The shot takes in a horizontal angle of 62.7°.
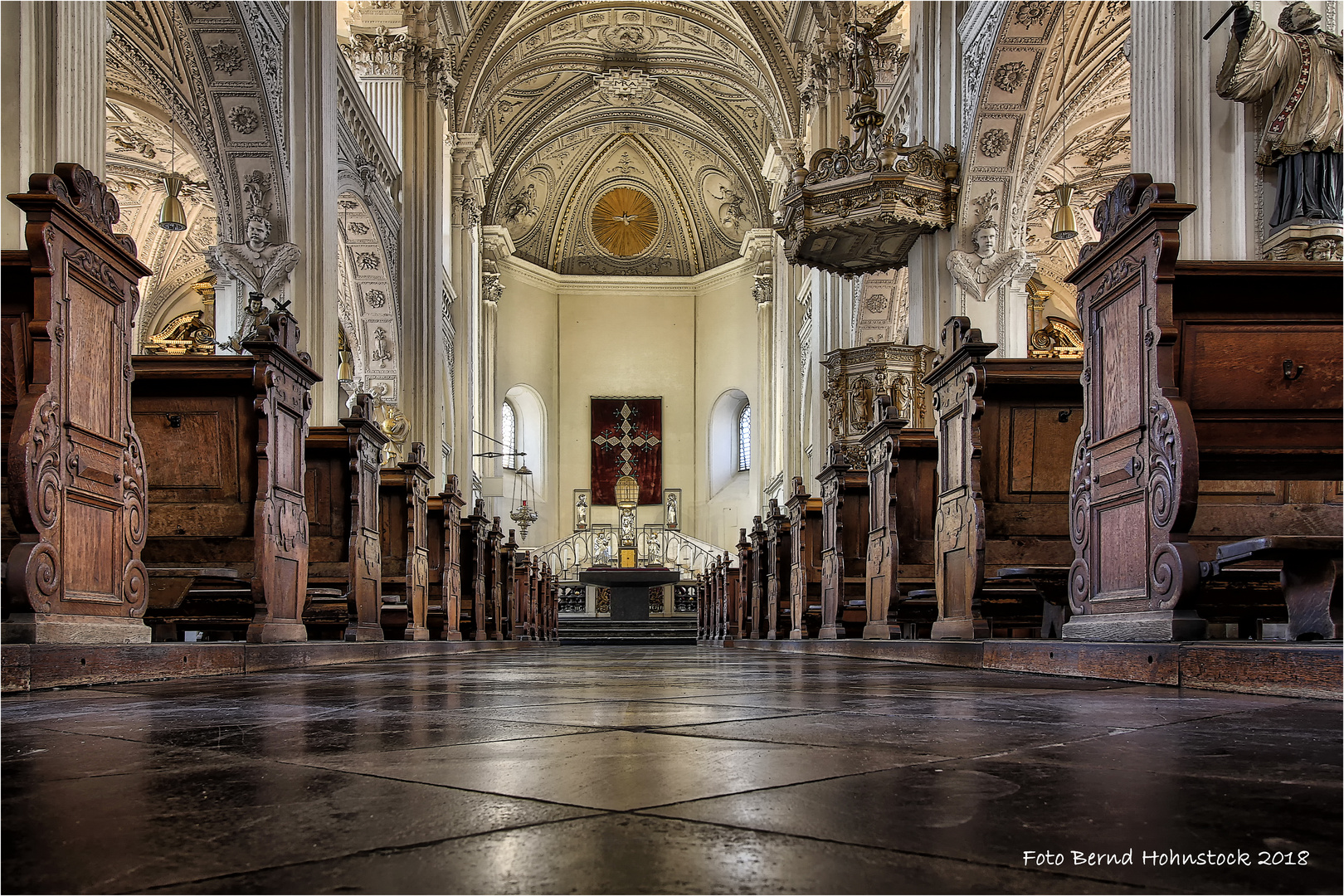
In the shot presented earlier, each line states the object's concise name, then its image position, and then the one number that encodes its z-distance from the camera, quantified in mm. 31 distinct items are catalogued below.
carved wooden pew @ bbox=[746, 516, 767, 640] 11719
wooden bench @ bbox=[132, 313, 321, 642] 5117
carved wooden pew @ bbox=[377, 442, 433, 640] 7793
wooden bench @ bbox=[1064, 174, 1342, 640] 3336
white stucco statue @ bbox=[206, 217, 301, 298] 9914
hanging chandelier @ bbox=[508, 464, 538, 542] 24281
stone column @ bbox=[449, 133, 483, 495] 19656
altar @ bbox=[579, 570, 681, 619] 21562
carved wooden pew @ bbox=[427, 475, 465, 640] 9102
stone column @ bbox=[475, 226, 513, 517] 24719
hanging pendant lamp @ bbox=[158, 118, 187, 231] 11727
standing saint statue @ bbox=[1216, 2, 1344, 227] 5551
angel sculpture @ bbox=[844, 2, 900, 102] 10711
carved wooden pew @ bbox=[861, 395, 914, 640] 6358
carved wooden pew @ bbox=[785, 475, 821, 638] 9312
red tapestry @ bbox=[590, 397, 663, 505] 27812
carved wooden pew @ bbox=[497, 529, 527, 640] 12344
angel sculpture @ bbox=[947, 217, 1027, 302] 10172
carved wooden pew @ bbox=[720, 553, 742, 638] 14117
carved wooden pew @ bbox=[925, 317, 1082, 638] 5355
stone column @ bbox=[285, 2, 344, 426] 10211
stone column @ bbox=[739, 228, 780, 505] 24406
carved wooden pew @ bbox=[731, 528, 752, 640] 12898
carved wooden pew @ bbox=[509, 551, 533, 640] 13375
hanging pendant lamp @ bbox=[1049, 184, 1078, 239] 12484
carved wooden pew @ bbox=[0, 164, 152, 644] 3129
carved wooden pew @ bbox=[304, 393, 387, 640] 6434
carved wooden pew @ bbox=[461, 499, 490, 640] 10133
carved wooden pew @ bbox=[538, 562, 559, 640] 17312
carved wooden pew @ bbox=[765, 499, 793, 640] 10172
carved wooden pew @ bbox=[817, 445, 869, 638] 7590
